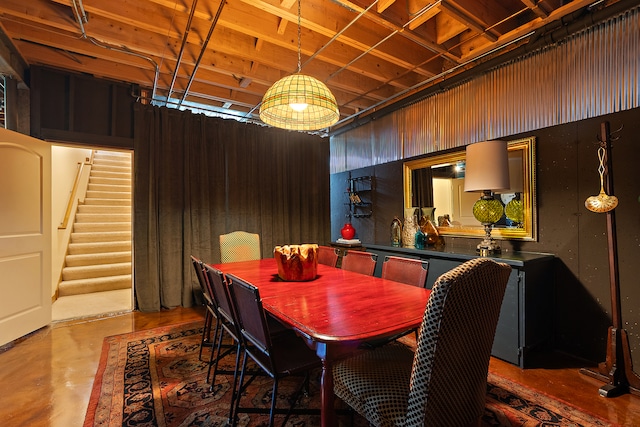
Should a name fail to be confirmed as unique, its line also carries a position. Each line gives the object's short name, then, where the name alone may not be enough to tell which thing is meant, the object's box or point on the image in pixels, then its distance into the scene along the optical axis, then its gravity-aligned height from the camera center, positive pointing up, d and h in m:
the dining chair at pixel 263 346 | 1.40 -0.72
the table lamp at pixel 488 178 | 2.52 +0.32
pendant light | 1.96 +0.83
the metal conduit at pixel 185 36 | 2.18 +1.52
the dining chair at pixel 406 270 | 2.01 -0.38
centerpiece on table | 2.11 -0.31
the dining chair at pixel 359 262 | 2.50 -0.38
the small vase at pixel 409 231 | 3.45 -0.16
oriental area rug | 1.72 -1.15
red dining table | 1.23 -0.45
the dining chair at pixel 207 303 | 2.15 -0.66
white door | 2.79 -0.11
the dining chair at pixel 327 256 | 2.99 -0.38
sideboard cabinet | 2.28 -0.73
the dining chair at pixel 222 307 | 1.72 -0.55
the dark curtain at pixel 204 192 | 3.78 +0.41
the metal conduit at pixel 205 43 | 2.14 +1.52
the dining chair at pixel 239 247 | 3.37 -0.31
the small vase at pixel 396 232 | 3.62 -0.18
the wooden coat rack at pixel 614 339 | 1.99 -0.85
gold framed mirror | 2.65 +0.25
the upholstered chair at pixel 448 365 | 0.96 -0.52
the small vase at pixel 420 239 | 3.25 -0.24
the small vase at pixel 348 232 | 4.26 -0.19
